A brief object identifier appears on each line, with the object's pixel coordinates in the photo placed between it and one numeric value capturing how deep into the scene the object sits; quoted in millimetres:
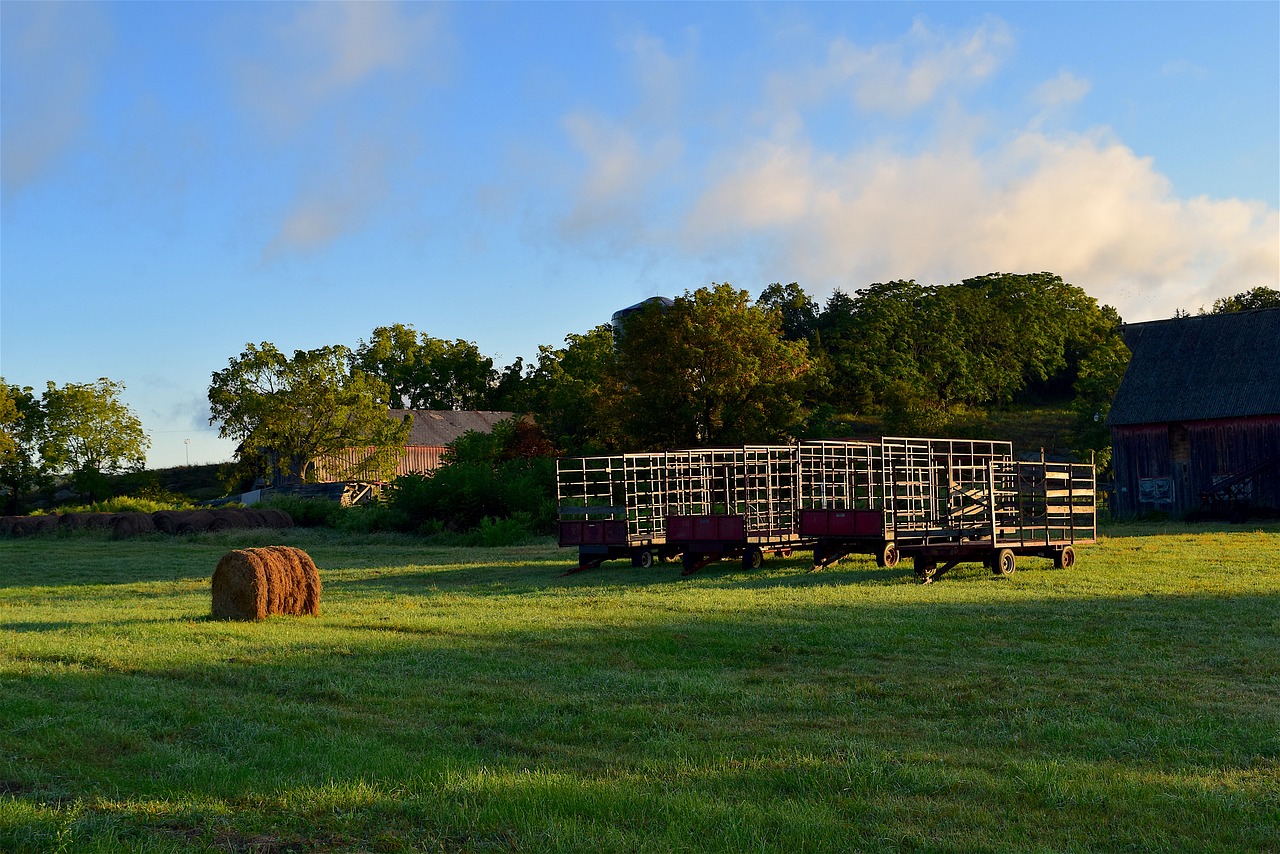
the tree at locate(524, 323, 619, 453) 46375
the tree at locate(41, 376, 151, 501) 77250
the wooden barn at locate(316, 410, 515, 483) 82188
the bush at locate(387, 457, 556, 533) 41344
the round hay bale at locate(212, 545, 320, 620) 16562
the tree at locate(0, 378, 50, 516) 76125
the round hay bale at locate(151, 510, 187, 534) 45094
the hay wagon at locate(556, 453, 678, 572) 25688
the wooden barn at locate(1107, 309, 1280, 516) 45312
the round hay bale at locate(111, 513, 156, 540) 44844
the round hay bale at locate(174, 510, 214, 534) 44562
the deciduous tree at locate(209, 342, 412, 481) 70562
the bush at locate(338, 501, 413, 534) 43406
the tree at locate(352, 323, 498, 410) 100312
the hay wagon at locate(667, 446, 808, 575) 24547
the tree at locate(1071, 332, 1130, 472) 59781
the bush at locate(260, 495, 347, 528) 48531
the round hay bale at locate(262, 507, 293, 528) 46897
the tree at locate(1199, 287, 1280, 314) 89062
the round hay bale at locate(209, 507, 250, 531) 45062
